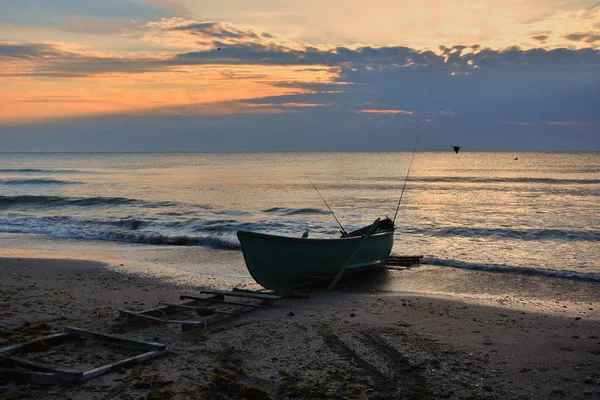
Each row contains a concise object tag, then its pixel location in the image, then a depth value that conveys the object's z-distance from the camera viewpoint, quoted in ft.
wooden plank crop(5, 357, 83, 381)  17.01
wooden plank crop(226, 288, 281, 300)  29.30
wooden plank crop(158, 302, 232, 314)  26.40
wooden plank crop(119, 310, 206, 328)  23.50
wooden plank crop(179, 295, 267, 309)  27.71
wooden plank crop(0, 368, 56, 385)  16.84
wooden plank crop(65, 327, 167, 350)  20.20
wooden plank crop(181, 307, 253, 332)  23.69
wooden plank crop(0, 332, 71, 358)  19.44
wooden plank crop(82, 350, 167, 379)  17.29
